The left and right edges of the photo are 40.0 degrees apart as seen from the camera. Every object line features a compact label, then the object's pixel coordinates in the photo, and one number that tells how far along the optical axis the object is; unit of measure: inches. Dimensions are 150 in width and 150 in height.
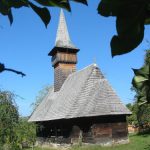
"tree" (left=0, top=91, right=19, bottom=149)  403.7
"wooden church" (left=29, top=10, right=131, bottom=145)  560.7
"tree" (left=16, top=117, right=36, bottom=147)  437.0
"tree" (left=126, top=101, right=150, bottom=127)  808.5
